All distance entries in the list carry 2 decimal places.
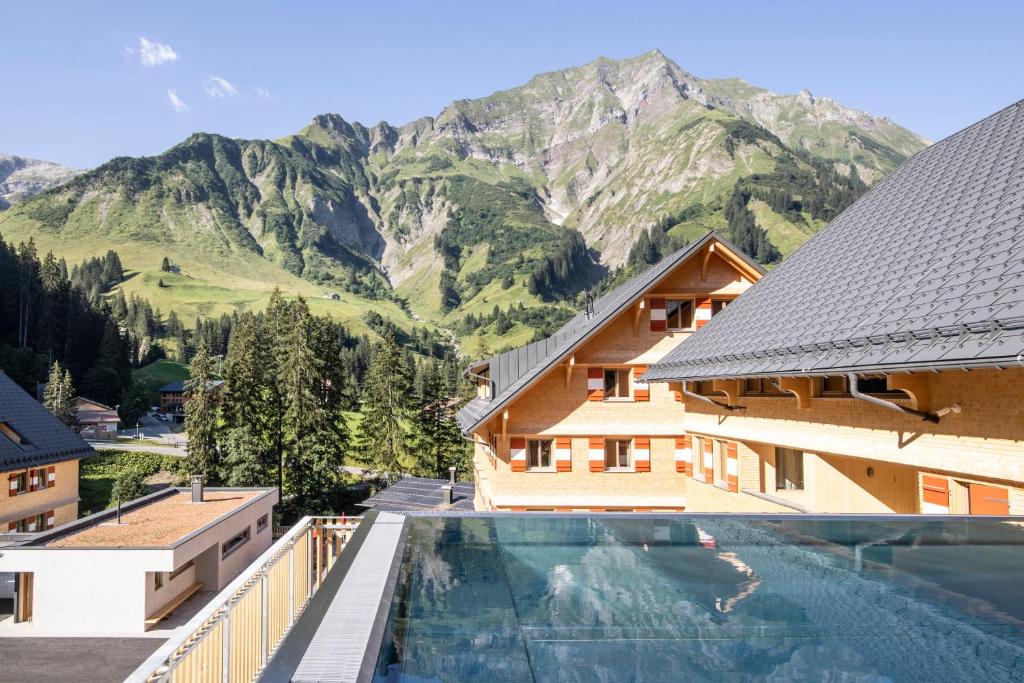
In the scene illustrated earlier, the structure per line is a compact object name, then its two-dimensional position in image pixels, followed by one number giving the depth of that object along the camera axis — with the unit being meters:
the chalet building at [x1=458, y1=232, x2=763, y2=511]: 21.52
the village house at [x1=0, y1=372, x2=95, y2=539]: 35.19
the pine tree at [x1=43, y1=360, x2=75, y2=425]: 82.50
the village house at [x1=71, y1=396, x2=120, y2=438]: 91.00
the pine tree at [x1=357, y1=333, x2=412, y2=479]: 57.94
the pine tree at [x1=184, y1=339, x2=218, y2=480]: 50.66
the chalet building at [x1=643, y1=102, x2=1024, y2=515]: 7.19
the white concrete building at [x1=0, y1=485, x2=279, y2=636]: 25.09
